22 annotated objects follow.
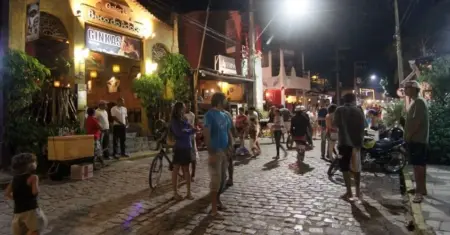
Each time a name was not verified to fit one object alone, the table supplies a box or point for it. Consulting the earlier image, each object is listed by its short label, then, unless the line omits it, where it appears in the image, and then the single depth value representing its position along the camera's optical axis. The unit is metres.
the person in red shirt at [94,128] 10.38
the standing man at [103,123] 11.35
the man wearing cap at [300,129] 10.50
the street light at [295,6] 20.39
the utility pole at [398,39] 19.89
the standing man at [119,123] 11.99
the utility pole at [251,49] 24.31
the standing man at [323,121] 11.99
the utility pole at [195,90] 17.08
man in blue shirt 5.66
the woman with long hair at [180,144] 6.63
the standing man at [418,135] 6.16
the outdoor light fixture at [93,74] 17.72
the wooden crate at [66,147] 9.01
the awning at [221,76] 17.88
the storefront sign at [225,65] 22.39
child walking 3.83
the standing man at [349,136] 6.46
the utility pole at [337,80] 41.88
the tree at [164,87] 15.48
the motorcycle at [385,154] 9.05
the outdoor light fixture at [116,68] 18.02
